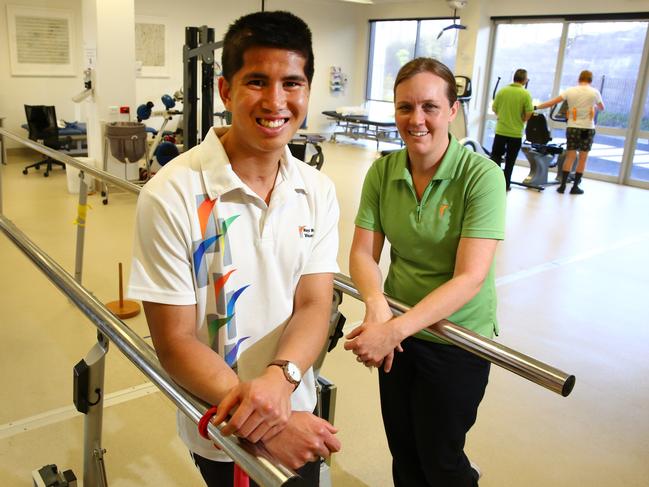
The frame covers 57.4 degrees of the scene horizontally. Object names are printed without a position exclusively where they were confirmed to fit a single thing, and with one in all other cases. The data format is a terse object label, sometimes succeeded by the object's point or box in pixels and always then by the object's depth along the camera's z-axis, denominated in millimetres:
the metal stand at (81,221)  3463
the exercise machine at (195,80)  5285
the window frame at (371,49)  12539
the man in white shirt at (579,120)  8094
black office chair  7965
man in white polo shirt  1002
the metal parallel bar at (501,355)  1151
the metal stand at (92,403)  1593
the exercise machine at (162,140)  6711
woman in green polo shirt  1493
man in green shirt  8016
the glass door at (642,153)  9016
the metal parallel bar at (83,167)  2501
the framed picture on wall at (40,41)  8766
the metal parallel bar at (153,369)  834
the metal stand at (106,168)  6430
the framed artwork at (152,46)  10078
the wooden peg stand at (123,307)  3617
